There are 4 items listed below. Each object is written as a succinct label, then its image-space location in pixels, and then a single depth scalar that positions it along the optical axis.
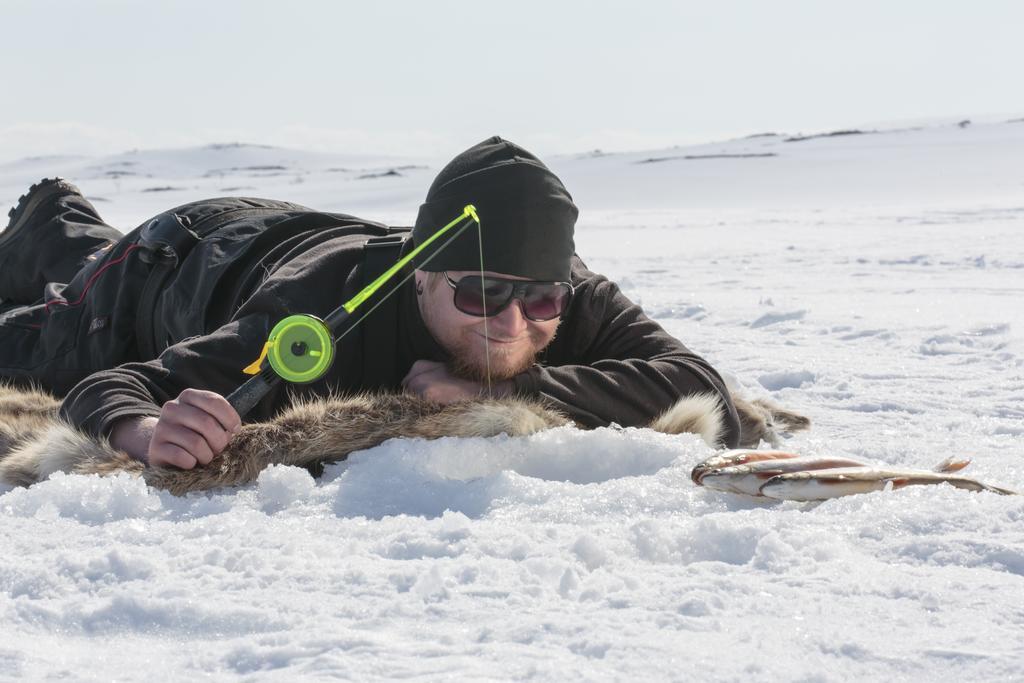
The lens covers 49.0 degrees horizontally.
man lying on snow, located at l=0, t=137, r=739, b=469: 2.96
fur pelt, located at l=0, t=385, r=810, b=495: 2.66
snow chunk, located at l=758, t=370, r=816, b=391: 4.72
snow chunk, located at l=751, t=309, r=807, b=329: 6.50
